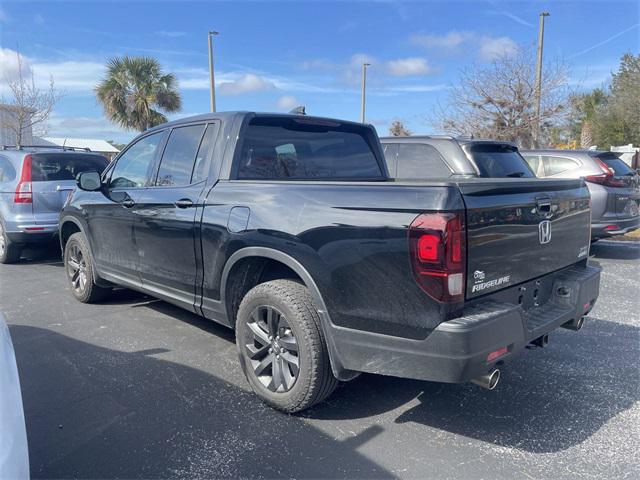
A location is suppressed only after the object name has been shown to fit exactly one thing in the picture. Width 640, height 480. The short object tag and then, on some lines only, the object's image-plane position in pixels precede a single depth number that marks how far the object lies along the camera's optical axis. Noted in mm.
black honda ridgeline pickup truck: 2471
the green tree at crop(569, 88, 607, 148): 39372
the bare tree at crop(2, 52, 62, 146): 18859
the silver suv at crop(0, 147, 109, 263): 7297
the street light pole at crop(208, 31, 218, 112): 17234
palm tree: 20750
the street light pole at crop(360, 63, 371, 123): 26678
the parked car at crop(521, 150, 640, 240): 8008
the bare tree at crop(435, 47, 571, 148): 18250
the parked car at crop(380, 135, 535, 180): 6230
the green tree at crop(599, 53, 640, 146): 32344
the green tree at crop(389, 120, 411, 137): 37281
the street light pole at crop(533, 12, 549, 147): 17186
